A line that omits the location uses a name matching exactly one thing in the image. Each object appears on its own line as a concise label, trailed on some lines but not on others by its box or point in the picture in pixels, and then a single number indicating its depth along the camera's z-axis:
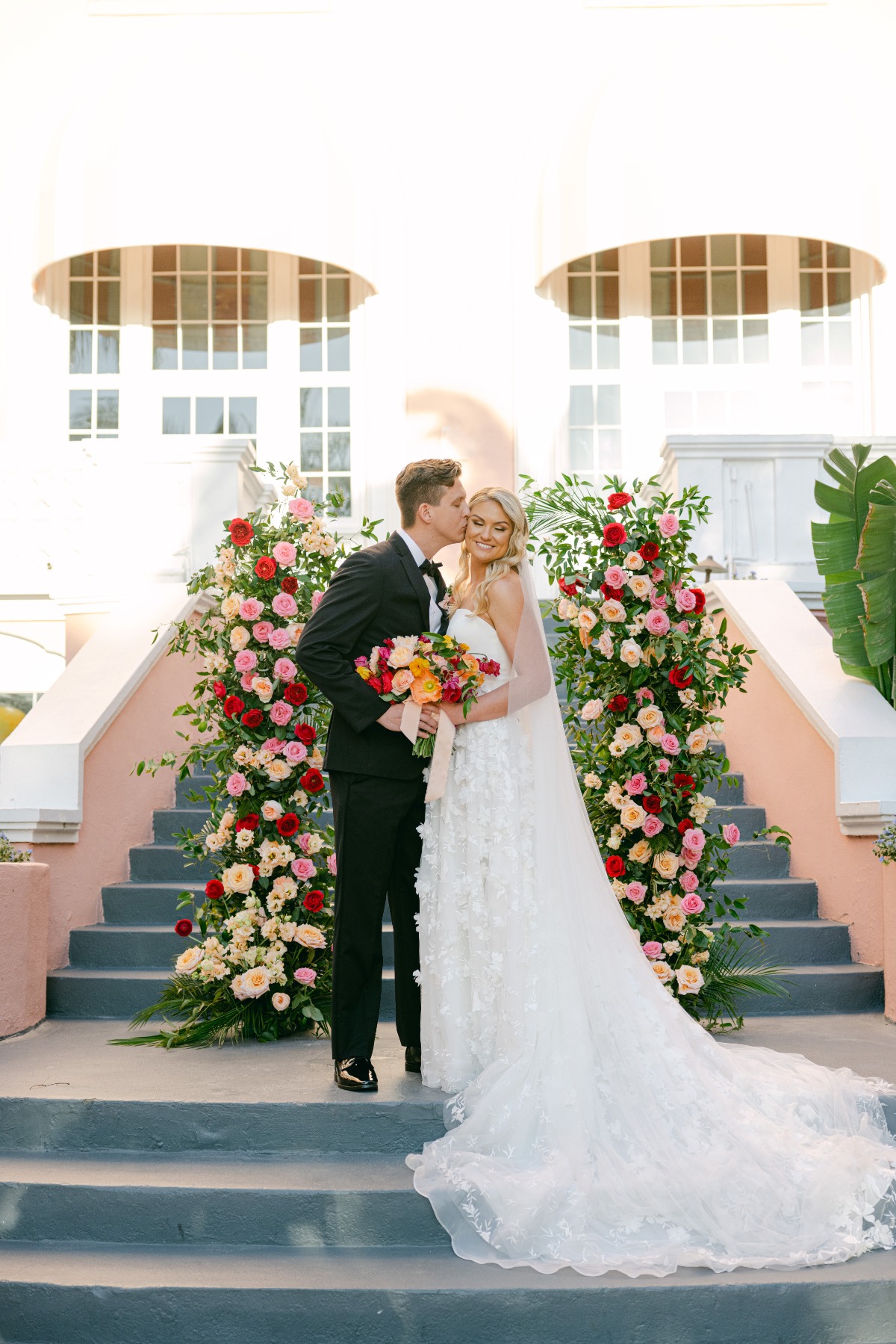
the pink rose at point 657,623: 5.31
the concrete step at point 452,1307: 3.41
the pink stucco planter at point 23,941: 5.43
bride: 3.60
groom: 4.43
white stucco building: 11.28
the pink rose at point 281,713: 5.36
